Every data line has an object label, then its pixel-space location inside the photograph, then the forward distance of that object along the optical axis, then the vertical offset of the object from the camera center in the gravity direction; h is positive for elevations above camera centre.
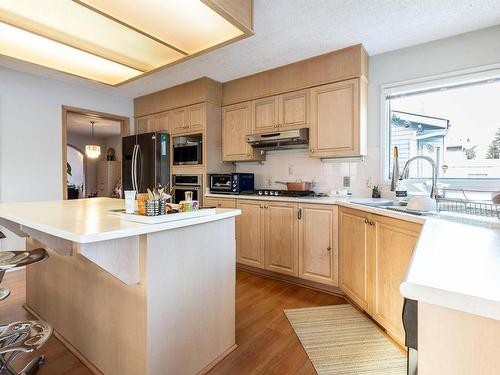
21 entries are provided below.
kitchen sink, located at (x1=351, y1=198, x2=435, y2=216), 1.70 -0.19
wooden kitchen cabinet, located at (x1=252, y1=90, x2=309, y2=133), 3.11 +0.82
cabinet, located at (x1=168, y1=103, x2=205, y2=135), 3.72 +0.88
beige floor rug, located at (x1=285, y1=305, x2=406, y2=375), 1.60 -1.08
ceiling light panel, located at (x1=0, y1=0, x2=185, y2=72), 1.72 +1.08
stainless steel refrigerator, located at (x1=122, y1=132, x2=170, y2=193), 4.03 +0.30
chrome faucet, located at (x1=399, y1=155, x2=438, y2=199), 2.05 -0.03
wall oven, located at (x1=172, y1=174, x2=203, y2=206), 3.81 -0.06
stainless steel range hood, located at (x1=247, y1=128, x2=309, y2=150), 3.12 +0.49
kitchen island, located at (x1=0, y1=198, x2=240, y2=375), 1.25 -0.58
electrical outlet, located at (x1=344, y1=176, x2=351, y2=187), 3.11 +0.00
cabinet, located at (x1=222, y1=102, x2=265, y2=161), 3.57 +0.64
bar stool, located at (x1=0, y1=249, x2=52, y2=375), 1.25 -0.73
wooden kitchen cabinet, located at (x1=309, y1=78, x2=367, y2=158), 2.77 +0.65
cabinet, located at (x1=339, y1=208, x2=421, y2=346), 1.73 -0.59
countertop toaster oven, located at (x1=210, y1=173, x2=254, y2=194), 3.47 -0.02
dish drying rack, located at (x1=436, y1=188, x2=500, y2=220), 1.46 -0.15
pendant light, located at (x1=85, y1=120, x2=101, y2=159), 6.59 +0.76
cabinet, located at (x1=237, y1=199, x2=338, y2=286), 2.64 -0.60
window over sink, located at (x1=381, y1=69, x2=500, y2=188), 2.43 +0.53
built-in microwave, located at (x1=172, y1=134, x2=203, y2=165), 3.77 +0.45
